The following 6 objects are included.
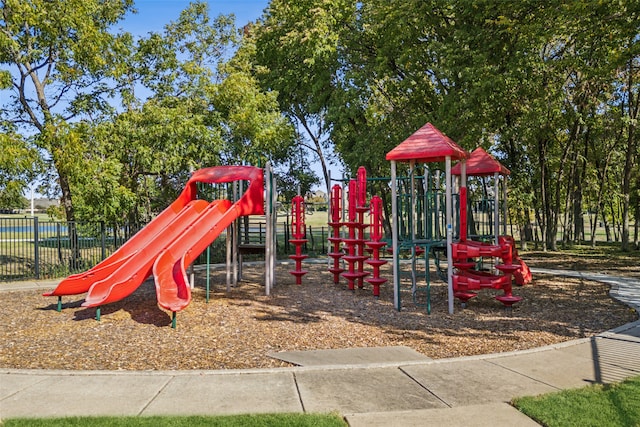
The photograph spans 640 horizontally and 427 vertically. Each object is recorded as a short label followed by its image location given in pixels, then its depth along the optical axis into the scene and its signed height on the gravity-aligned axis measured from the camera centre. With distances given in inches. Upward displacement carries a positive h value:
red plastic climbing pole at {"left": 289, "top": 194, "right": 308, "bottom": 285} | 498.3 -11.1
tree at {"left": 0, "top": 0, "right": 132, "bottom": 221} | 604.1 +223.8
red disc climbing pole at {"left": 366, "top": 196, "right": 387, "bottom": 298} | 431.2 -15.7
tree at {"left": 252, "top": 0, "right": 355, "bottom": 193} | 874.6 +324.3
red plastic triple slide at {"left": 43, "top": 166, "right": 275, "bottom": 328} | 345.7 -14.3
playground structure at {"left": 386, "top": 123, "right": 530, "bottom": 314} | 374.0 -14.9
